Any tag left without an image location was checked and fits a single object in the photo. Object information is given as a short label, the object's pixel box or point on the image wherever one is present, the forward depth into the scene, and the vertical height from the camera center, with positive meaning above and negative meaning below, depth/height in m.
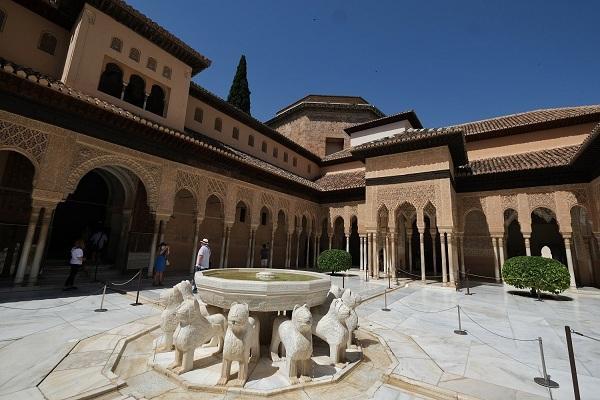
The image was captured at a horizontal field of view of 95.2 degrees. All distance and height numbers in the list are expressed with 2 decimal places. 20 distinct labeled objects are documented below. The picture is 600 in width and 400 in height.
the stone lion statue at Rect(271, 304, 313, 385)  3.22 -1.12
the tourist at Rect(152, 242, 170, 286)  8.97 -0.76
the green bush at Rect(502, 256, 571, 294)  8.92 -0.50
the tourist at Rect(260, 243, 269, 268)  13.77 -0.49
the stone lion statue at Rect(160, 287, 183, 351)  3.86 -1.03
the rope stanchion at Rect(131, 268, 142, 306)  6.47 -1.52
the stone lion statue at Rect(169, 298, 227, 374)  3.32 -1.14
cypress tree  26.20 +14.63
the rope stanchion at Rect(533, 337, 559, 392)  3.27 -1.47
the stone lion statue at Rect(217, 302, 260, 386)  3.13 -1.14
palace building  8.31 +3.11
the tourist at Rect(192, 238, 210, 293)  8.05 -0.49
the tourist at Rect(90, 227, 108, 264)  11.05 -0.14
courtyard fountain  3.17 -1.17
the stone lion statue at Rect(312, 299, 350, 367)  3.73 -1.12
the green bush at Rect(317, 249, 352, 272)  13.70 -0.60
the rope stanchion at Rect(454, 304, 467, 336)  5.31 -1.48
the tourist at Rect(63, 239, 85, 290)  7.63 -0.74
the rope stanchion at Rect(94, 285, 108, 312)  5.76 -1.52
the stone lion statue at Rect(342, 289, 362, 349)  4.28 -0.93
